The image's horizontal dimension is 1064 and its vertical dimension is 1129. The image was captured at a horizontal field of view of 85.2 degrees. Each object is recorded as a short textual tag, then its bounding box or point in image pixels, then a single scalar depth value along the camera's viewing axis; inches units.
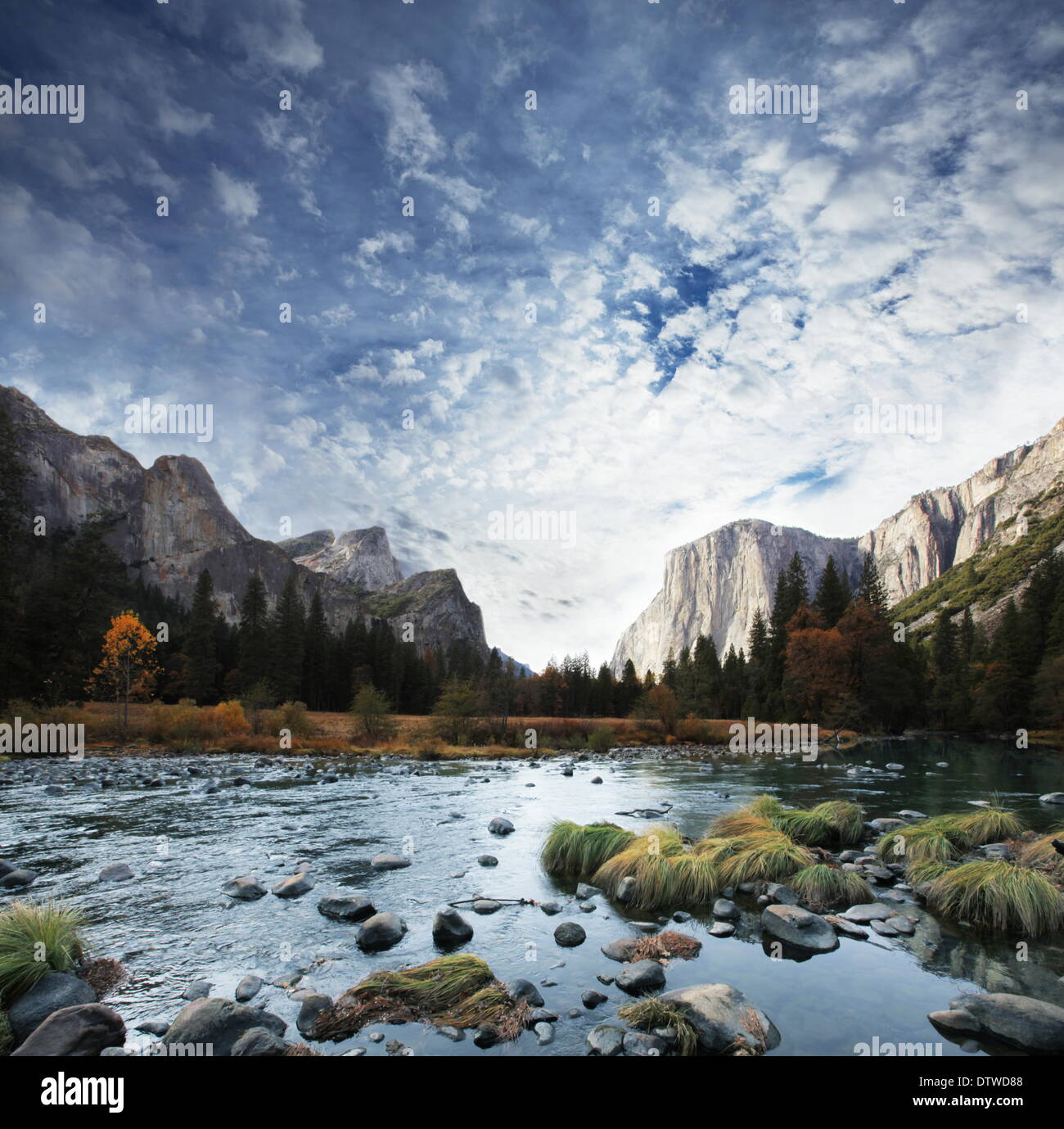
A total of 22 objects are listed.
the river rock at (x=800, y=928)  331.0
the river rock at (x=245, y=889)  411.8
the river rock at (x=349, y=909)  374.9
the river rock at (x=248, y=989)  263.0
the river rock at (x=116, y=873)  449.1
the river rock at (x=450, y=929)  333.7
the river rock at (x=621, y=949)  312.2
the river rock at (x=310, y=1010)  234.8
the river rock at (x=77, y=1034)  207.9
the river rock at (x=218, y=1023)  219.3
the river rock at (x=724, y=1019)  224.4
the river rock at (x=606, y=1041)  215.3
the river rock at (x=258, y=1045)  209.8
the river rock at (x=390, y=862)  501.4
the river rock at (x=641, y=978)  272.4
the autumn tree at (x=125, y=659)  1690.5
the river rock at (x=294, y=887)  418.3
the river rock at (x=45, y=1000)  231.8
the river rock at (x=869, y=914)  368.5
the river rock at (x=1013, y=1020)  224.2
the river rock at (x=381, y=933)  327.0
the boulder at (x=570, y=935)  331.9
